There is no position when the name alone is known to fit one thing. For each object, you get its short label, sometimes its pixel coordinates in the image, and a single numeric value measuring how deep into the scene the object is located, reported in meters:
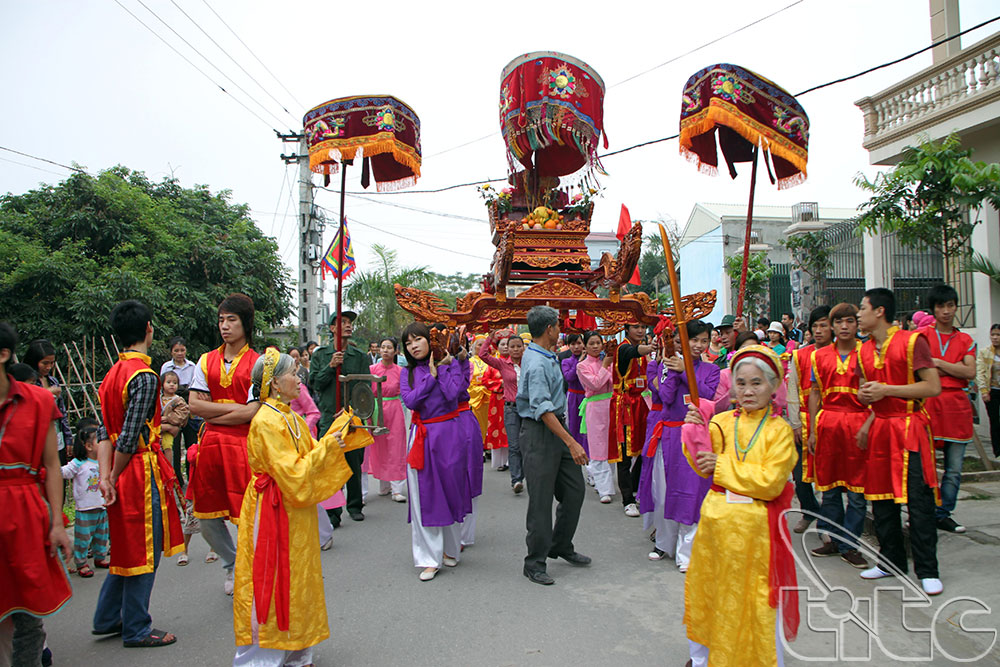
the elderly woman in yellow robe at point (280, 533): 3.05
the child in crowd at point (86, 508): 4.97
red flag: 7.64
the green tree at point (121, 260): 10.56
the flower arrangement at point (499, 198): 6.85
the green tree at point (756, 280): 15.81
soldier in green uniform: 6.29
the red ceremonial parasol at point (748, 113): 4.64
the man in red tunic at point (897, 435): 3.92
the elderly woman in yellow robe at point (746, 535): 2.65
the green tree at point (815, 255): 11.45
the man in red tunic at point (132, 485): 3.54
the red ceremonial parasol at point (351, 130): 4.96
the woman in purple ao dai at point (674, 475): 4.60
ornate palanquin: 5.48
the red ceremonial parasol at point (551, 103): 5.96
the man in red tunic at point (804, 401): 4.92
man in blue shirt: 4.55
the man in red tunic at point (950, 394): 4.84
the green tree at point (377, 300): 23.70
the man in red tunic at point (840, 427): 4.47
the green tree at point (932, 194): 7.02
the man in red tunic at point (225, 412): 3.96
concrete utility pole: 16.66
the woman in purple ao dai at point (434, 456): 4.78
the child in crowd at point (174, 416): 4.77
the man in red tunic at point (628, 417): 6.26
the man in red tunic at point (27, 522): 2.78
